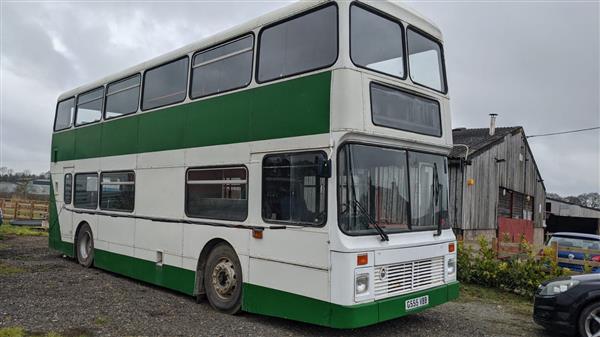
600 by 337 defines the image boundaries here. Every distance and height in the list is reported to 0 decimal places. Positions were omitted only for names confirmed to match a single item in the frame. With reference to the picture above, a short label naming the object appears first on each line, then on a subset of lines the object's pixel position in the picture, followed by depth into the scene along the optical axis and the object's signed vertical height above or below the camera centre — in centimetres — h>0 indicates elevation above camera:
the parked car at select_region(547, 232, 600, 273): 1045 -89
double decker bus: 602 +49
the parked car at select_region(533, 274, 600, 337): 657 -133
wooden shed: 2005 +101
